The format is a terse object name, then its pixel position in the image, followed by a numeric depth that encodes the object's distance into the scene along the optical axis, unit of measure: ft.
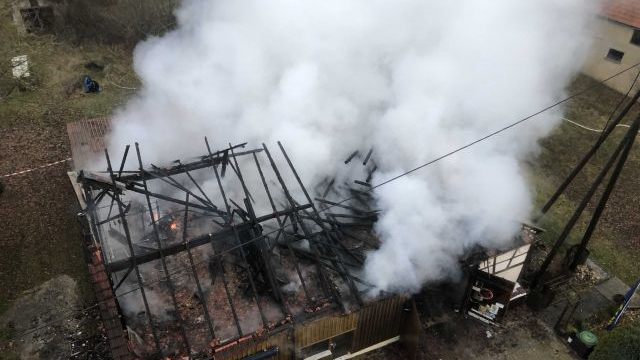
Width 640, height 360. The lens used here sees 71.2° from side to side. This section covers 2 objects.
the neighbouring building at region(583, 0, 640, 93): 68.03
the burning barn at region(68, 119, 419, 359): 30.04
